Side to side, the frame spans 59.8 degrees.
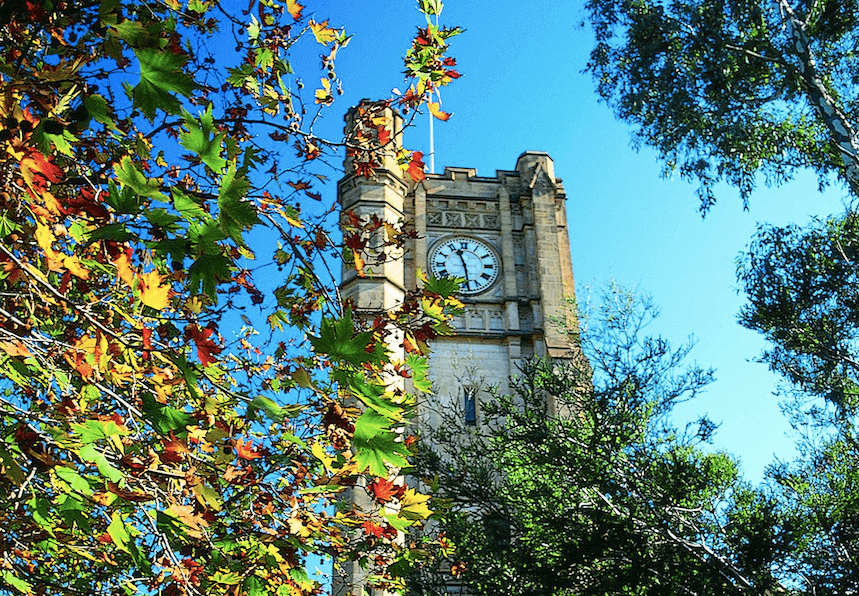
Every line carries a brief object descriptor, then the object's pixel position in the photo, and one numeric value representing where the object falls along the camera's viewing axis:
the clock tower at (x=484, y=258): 22.09
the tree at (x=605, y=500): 9.55
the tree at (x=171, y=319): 2.15
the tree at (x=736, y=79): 12.05
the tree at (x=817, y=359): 9.38
